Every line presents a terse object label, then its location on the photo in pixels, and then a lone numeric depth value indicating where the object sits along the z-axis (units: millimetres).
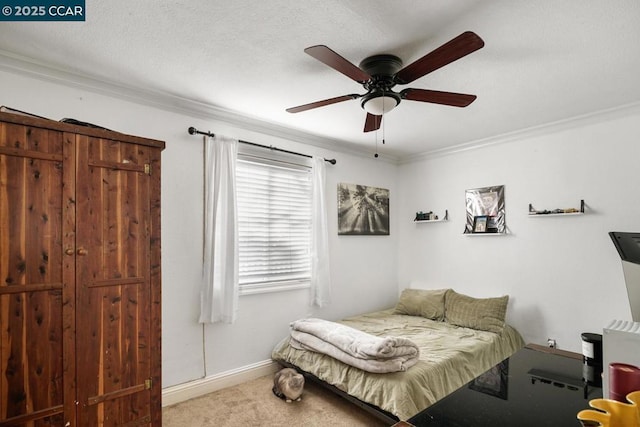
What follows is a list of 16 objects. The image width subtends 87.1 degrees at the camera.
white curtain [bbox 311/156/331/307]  3598
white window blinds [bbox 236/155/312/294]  3205
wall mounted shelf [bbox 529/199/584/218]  3115
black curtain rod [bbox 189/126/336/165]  2851
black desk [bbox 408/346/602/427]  1051
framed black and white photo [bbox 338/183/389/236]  4059
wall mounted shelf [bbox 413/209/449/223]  4148
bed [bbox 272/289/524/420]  2268
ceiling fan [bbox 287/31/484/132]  1745
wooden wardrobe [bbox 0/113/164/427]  1589
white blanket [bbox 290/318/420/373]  2354
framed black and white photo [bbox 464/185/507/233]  3688
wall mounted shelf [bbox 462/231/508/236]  3648
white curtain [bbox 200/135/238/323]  2832
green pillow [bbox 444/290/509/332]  3338
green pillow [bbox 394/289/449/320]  3775
